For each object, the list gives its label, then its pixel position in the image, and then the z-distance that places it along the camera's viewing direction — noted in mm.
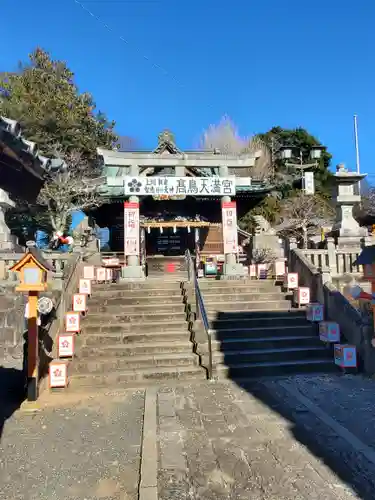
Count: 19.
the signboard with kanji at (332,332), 8703
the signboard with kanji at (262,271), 14773
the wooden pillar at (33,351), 6773
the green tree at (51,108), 24531
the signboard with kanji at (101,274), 14172
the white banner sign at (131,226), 15125
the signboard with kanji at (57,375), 7324
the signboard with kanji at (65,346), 8188
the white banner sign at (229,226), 15625
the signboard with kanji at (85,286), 10852
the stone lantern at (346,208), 14281
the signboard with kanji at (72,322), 8984
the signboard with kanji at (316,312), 9500
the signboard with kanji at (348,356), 8031
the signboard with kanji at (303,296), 10344
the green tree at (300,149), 39322
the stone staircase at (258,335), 8258
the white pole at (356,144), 31609
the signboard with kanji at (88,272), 13003
